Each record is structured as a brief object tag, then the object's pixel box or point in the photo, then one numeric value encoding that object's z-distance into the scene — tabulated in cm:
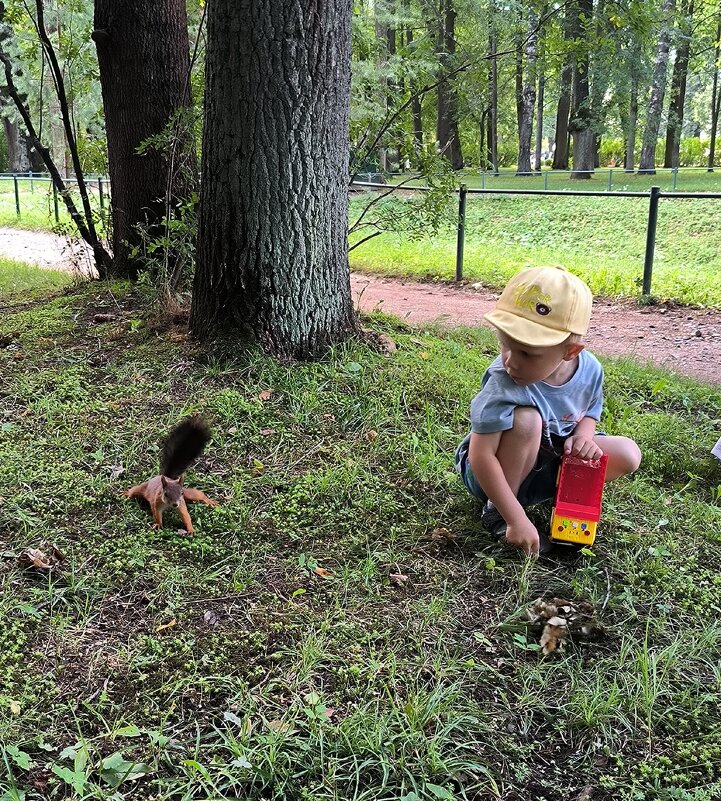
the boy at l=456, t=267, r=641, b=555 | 240
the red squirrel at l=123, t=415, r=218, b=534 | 258
